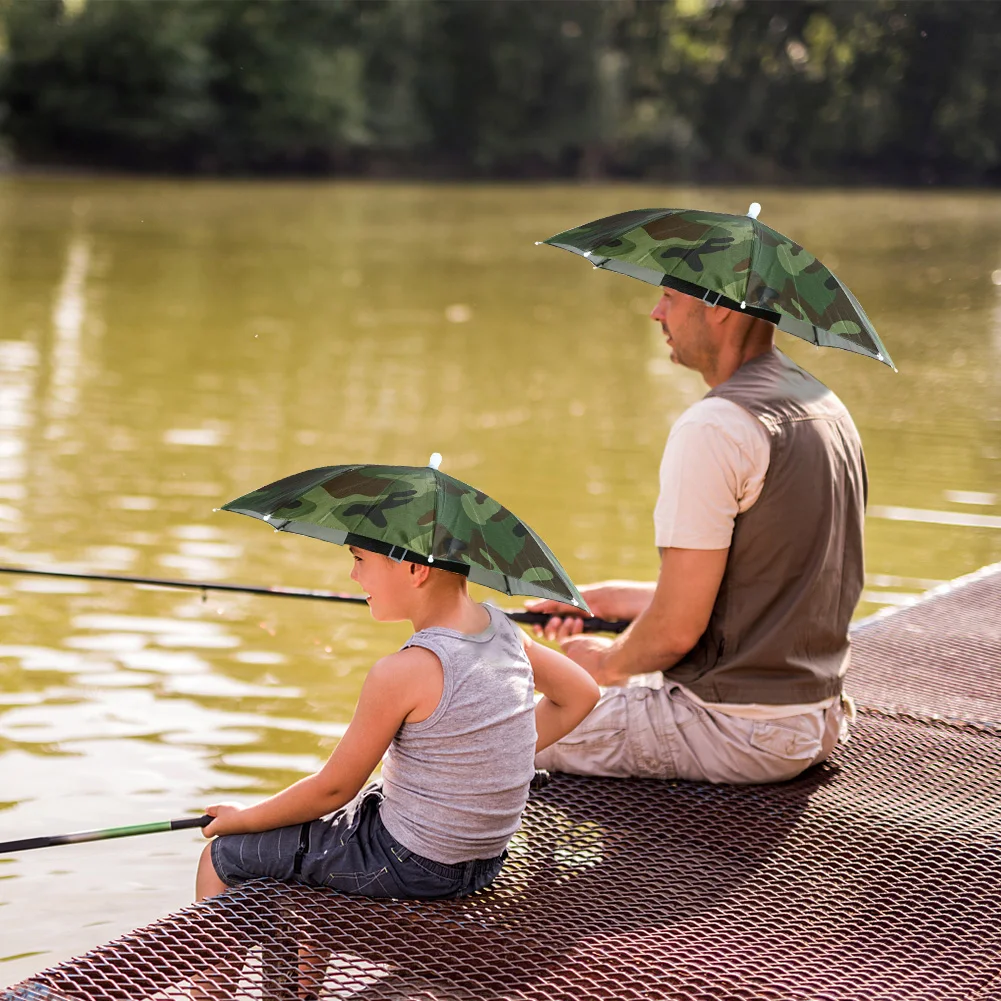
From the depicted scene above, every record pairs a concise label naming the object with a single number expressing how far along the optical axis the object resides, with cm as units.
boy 516
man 621
